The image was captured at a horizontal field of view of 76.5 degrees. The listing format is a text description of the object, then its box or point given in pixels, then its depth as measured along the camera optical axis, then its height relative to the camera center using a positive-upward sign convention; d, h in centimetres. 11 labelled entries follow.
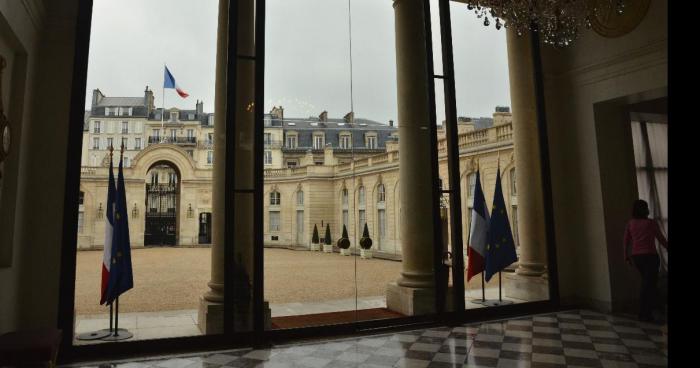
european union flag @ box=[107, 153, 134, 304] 430 -19
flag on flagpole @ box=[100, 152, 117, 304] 427 +1
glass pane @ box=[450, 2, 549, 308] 584 -9
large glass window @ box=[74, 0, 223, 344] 430 +20
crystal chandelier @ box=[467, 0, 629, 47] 363 +177
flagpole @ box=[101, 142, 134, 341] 413 -91
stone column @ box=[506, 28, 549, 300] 622 +74
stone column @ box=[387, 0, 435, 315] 534 +75
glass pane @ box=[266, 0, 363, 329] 491 +65
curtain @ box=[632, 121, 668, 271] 619 +78
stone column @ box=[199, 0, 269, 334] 450 +52
